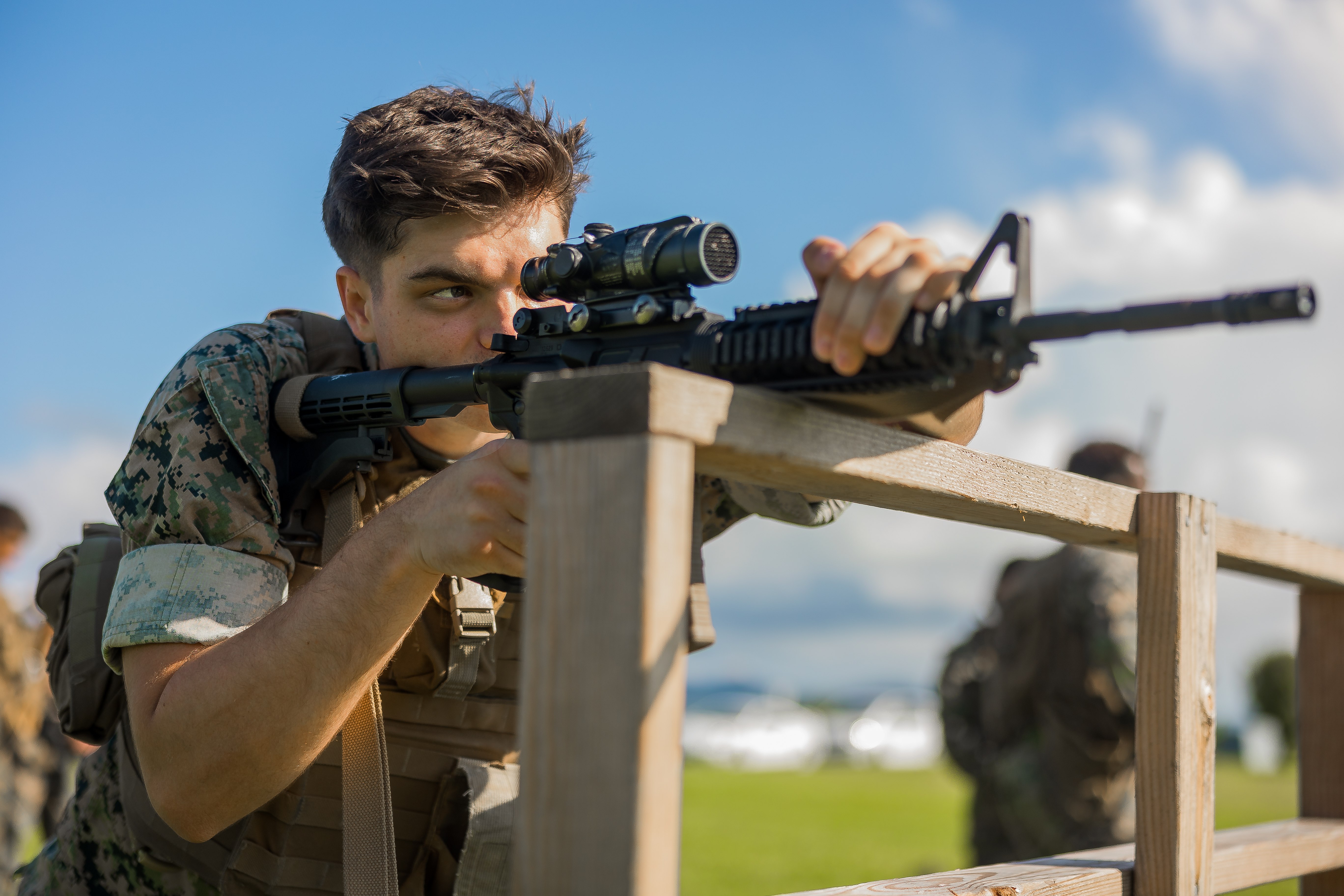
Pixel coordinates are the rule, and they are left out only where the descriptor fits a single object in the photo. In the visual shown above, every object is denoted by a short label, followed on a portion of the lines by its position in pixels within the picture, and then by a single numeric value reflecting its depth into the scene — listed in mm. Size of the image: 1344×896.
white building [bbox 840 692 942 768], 45625
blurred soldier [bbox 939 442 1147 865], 5398
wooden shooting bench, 1056
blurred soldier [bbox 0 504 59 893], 7340
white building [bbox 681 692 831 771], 43969
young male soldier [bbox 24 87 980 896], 1838
